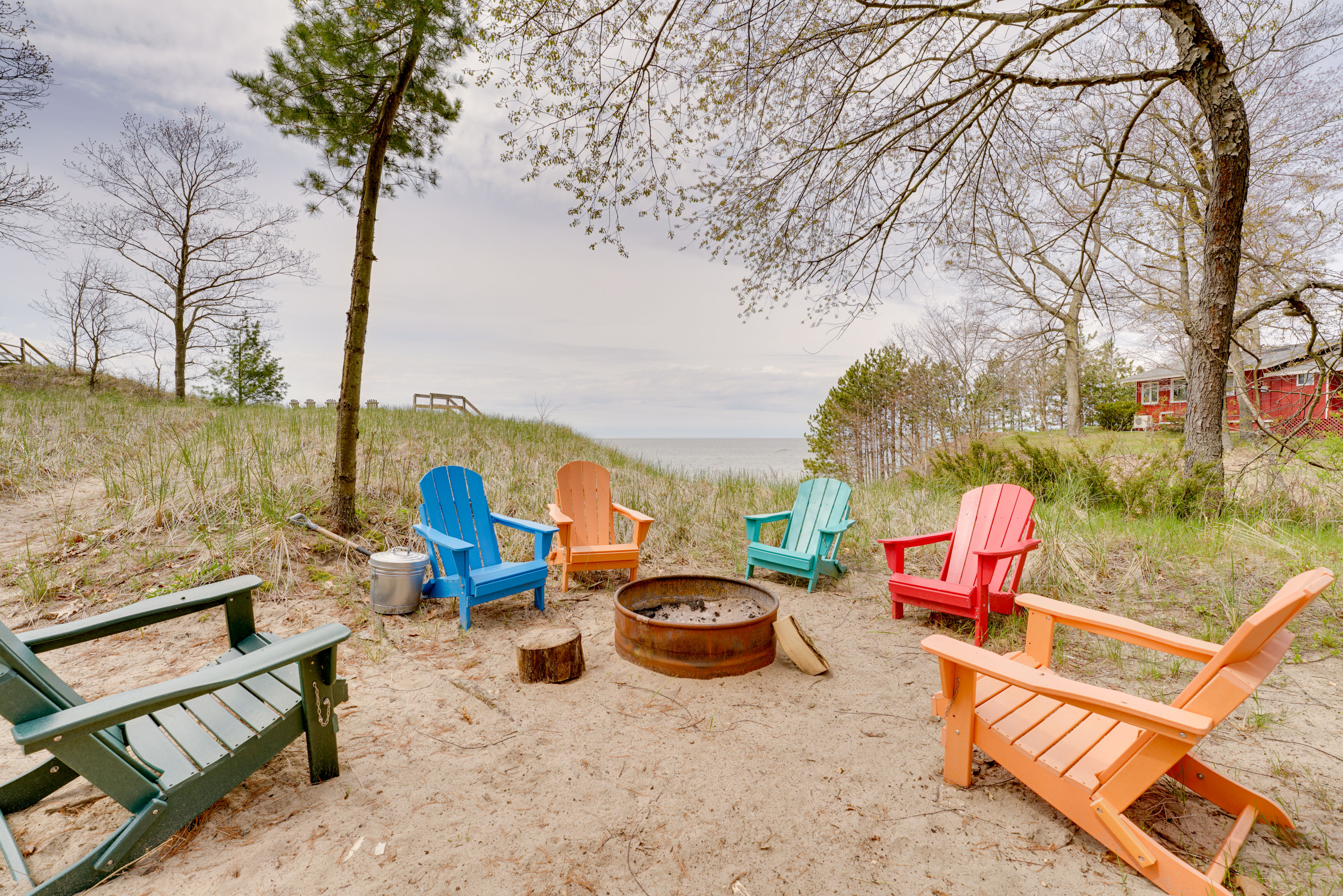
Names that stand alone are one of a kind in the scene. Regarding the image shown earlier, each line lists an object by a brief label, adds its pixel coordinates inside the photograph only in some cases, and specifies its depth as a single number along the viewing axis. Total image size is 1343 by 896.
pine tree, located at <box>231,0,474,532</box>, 3.98
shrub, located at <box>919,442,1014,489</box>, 6.36
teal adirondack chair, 4.16
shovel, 3.83
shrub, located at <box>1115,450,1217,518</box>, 5.01
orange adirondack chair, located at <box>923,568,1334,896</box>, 1.37
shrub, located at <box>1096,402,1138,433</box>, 21.45
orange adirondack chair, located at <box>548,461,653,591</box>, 4.05
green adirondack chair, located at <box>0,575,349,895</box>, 1.27
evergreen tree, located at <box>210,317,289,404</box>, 14.09
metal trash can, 3.43
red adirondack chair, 3.11
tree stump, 2.68
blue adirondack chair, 3.30
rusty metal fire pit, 2.74
